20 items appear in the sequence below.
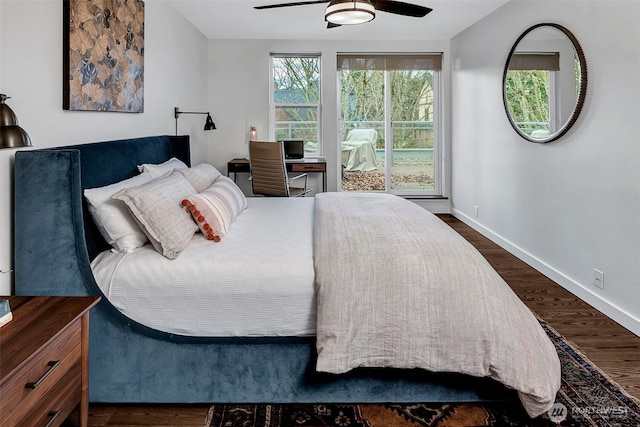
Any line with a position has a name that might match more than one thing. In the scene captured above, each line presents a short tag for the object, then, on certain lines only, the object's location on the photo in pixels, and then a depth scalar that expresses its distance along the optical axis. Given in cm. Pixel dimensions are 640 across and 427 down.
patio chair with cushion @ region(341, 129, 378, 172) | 604
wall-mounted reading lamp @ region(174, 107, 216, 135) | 461
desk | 528
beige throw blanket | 161
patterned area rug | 173
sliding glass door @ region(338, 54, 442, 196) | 586
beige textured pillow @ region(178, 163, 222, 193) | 273
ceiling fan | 264
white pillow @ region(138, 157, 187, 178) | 266
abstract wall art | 218
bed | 164
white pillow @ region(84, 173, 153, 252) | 193
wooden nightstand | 104
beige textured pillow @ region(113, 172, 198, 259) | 190
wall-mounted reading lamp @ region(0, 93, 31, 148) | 136
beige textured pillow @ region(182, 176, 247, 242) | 213
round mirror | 304
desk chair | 460
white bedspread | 174
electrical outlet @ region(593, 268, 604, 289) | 284
